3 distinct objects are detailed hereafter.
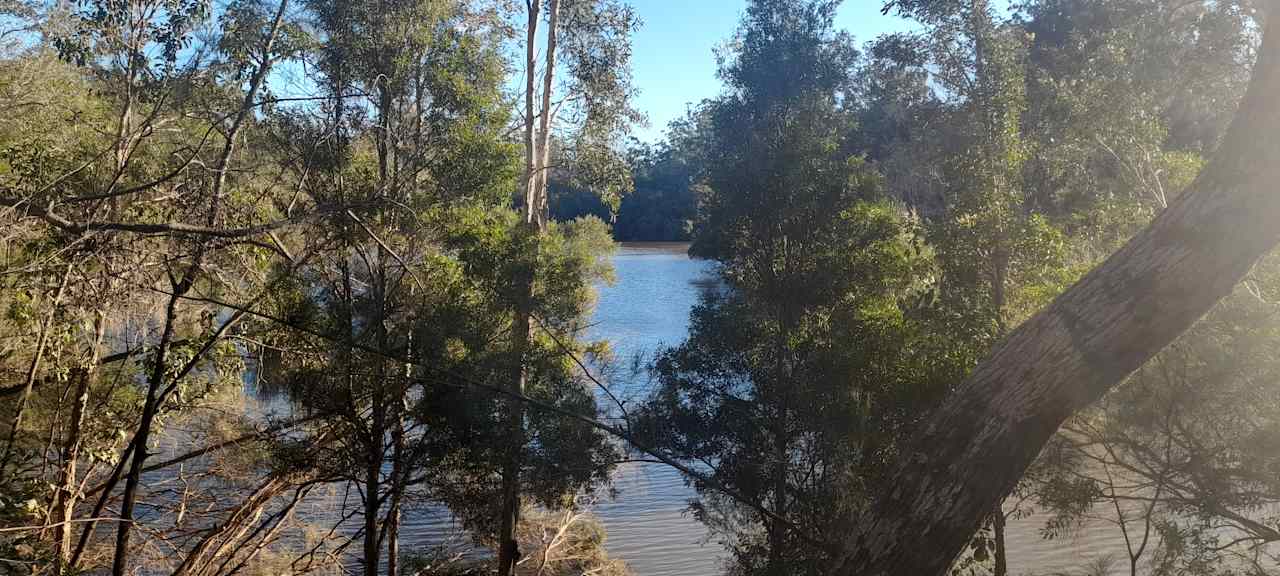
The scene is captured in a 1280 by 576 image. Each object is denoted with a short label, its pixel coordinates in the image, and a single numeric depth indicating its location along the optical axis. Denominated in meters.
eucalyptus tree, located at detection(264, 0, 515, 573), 8.61
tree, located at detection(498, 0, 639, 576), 11.01
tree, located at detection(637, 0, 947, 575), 7.57
